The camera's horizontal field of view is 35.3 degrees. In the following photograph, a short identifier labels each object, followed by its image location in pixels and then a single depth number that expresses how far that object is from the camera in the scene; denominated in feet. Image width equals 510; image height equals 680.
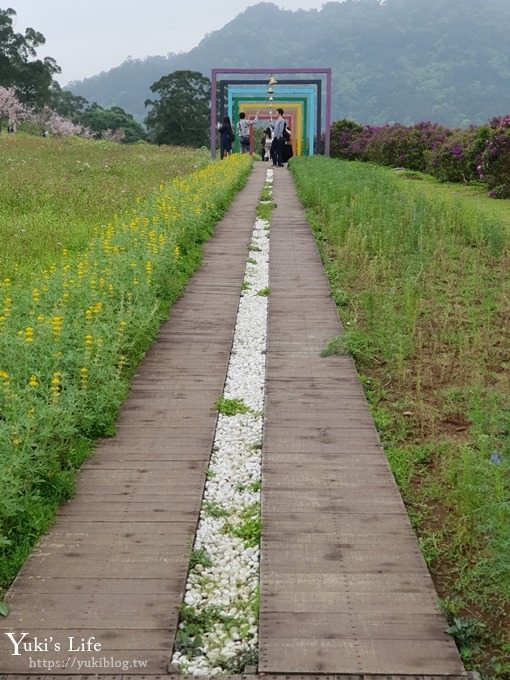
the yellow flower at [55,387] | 13.57
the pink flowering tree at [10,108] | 156.25
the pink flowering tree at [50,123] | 174.15
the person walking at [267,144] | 91.50
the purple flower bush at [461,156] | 57.41
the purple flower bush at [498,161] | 49.65
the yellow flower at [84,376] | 14.93
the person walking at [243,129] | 82.43
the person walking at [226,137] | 79.00
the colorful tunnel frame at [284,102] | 93.86
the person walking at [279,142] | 72.32
